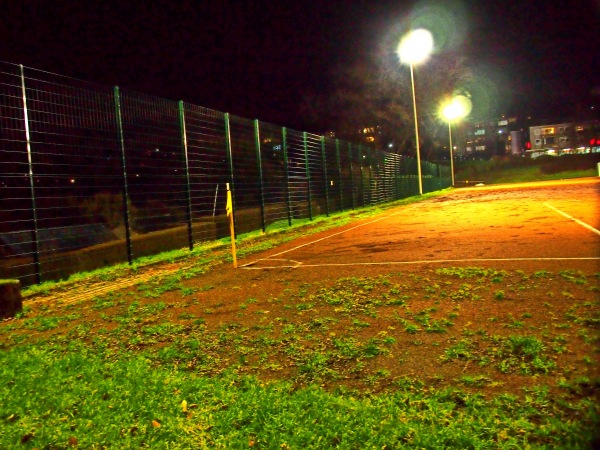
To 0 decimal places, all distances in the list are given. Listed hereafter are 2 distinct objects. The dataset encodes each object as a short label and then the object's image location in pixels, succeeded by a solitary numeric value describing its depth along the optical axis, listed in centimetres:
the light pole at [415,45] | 2623
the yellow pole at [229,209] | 775
